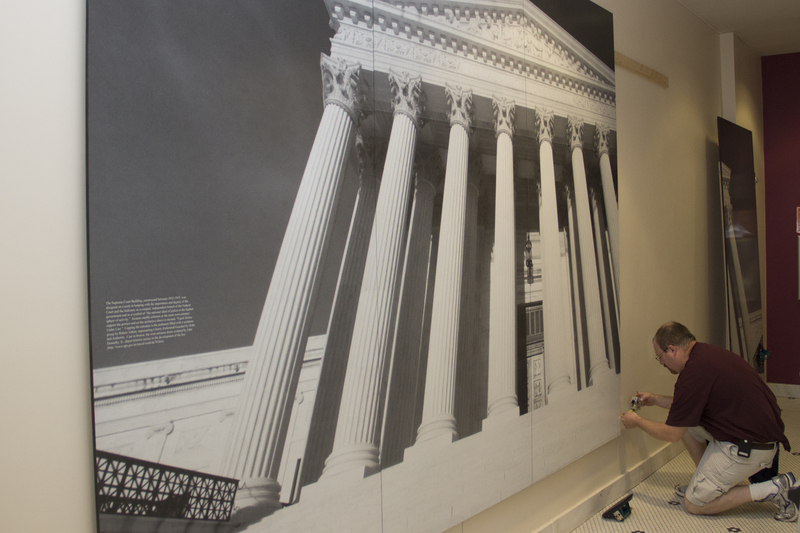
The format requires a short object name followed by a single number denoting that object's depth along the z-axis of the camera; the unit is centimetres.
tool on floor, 271
